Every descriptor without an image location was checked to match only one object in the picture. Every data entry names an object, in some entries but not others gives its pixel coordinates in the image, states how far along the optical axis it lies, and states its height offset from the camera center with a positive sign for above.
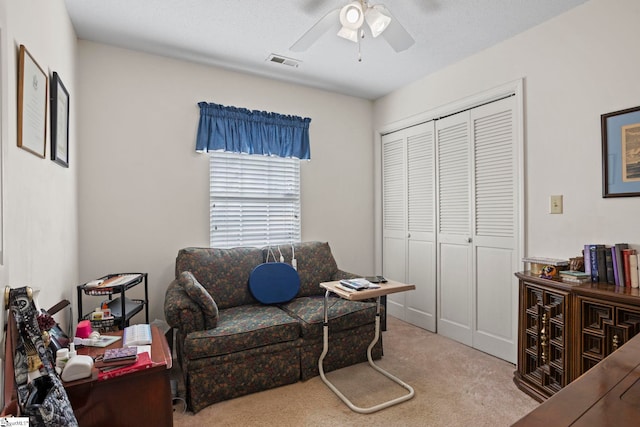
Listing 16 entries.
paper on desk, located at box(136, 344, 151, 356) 1.57 -0.64
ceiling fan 1.82 +1.10
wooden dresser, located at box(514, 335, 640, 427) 0.62 -0.38
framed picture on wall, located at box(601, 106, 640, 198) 2.02 +0.40
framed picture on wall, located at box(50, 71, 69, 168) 1.83 +0.56
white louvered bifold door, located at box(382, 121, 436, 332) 3.48 -0.06
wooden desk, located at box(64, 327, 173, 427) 1.30 -0.76
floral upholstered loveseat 2.15 -0.81
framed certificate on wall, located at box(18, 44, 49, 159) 1.34 +0.50
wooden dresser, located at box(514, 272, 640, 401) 1.77 -0.66
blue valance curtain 3.12 +0.84
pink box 1.75 -0.61
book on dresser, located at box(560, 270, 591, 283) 2.06 -0.39
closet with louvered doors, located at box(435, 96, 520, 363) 2.75 -0.10
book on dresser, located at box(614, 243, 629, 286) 1.97 -0.29
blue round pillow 2.91 -0.60
